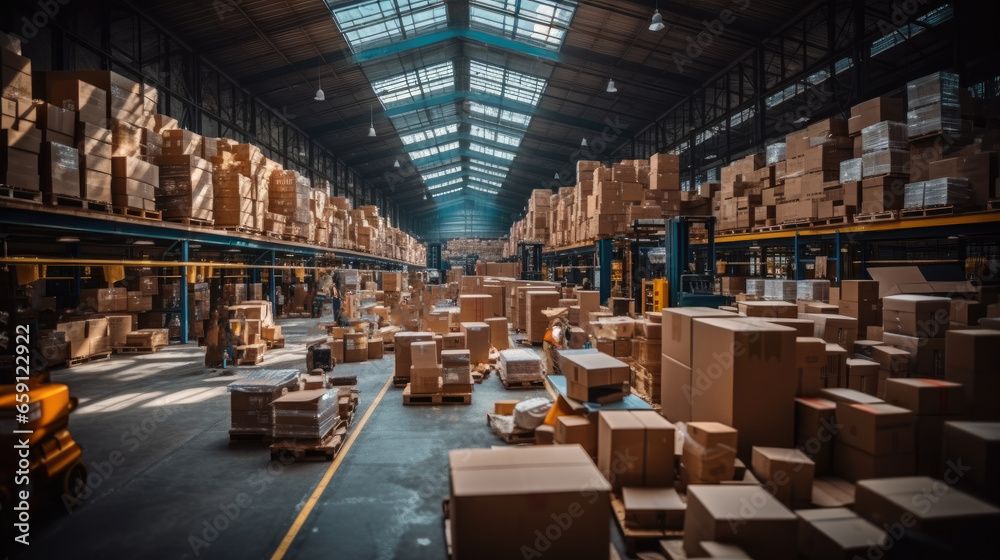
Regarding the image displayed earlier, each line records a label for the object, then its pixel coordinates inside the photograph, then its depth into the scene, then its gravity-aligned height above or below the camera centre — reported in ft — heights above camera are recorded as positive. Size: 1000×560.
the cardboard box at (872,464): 10.09 -4.31
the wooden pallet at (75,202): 21.02 +3.61
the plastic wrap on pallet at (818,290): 26.22 -0.83
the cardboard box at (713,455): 10.02 -4.02
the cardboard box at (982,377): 11.21 -2.54
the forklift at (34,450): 9.98 -4.19
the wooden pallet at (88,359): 28.17 -5.60
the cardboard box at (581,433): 12.19 -4.29
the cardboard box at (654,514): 9.86 -5.24
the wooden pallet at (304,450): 14.76 -5.80
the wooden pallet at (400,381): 24.25 -5.75
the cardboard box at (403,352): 24.27 -4.16
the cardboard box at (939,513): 6.82 -3.73
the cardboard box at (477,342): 26.68 -4.00
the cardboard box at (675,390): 13.76 -3.68
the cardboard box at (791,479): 9.94 -4.50
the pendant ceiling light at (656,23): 31.24 +17.67
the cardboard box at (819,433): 11.05 -3.89
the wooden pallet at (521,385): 23.32 -5.71
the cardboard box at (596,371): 12.96 -2.82
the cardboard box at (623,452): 10.55 -4.16
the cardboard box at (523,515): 7.10 -3.80
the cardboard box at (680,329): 13.88 -1.75
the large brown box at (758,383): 11.32 -2.74
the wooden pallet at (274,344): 35.19 -5.43
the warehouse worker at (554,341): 23.65 -3.55
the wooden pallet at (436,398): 20.76 -5.72
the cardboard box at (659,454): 10.60 -4.23
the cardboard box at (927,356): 16.58 -2.94
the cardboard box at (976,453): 8.14 -3.32
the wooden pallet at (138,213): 25.14 +3.62
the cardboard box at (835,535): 6.95 -4.21
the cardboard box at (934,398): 10.75 -2.93
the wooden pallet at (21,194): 19.07 +3.52
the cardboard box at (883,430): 10.07 -3.47
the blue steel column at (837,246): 27.04 +1.80
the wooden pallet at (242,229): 35.28 +3.65
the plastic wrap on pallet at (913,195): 22.04 +4.05
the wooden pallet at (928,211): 21.18 +3.15
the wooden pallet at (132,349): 32.78 -5.49
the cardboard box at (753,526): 7.54 -4.22
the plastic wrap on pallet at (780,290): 28.22 -0.91
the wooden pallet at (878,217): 23.47 +3.19
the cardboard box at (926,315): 16.74 -1.46
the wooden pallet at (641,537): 9.63 -5.65
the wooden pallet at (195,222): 29.91 +3.65
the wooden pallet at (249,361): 28.88 -5.58
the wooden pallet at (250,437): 16.38 -5.95
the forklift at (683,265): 26.25 +0.64
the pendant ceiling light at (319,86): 47.26 +22.13
